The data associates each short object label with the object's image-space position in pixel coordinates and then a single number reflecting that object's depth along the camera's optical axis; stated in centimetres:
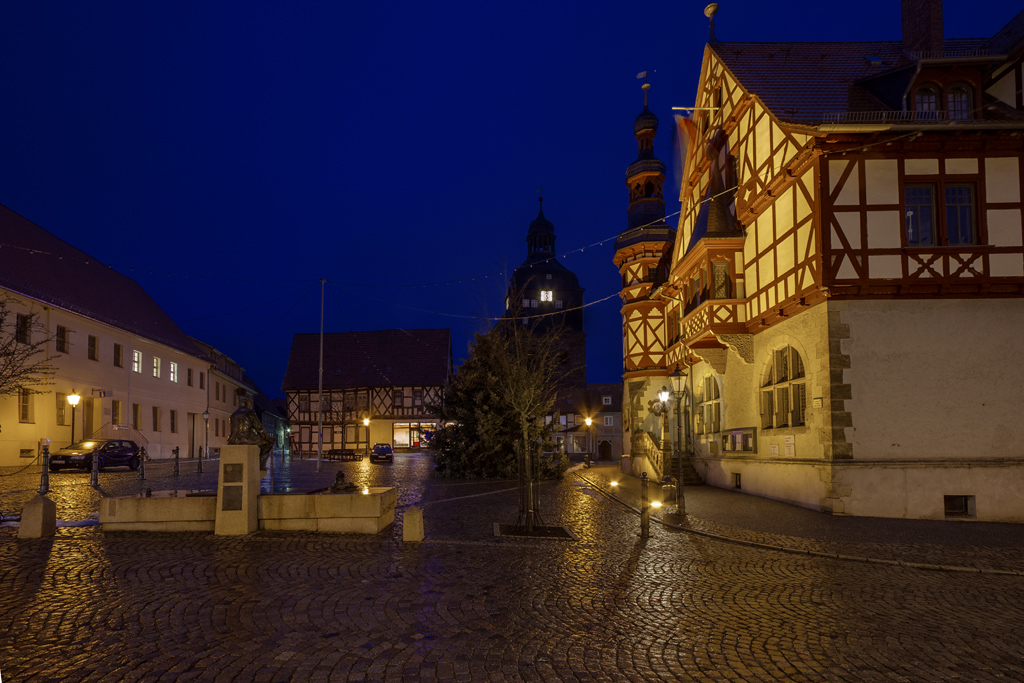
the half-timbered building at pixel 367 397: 6431
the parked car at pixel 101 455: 2788
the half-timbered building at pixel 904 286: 1606
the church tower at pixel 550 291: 8112
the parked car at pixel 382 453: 4560
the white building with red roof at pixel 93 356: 3066
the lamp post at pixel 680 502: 1510
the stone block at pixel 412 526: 1176
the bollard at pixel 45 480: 1671
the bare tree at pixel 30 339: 2864
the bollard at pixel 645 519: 1270
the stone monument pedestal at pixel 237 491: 1194
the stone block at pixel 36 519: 1181
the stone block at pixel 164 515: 1223
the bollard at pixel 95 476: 2098
